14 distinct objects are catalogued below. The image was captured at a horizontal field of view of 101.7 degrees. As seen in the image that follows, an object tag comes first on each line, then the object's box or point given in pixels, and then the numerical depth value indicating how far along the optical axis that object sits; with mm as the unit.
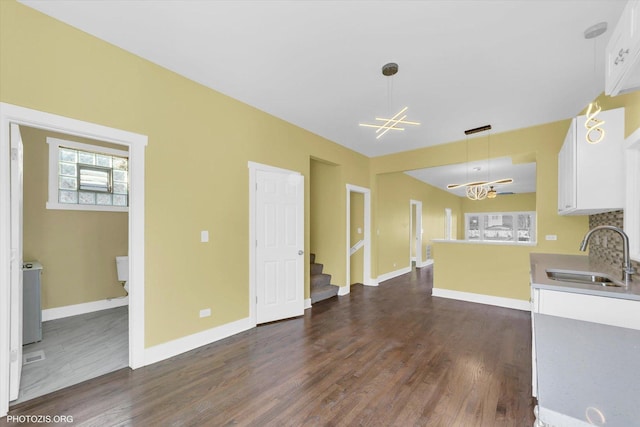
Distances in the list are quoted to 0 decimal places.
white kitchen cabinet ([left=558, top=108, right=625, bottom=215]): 2297
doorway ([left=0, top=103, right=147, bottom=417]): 1864
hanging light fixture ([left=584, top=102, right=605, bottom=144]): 2382
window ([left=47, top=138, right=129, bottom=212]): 3688
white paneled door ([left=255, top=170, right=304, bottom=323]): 3607
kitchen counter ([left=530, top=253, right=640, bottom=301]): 1581
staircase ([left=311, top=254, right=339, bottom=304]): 4700
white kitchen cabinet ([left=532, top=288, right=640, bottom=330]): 1530
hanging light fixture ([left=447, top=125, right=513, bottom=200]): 5344
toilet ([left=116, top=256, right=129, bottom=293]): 3982
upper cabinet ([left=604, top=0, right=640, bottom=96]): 1221
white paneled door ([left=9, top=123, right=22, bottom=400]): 1953
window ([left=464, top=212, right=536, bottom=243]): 10398
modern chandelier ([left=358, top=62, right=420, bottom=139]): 2607
